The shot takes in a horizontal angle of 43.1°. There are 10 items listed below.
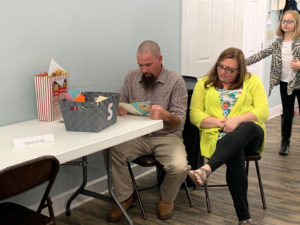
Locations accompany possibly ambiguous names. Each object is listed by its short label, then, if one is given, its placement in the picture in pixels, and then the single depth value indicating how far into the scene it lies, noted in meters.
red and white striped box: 2.20
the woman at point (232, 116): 2.31
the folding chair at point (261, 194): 2.62
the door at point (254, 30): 4.55
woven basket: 1.90
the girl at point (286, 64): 3.47
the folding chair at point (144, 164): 2.45
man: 2.46
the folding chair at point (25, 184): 1.38
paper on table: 1.73
